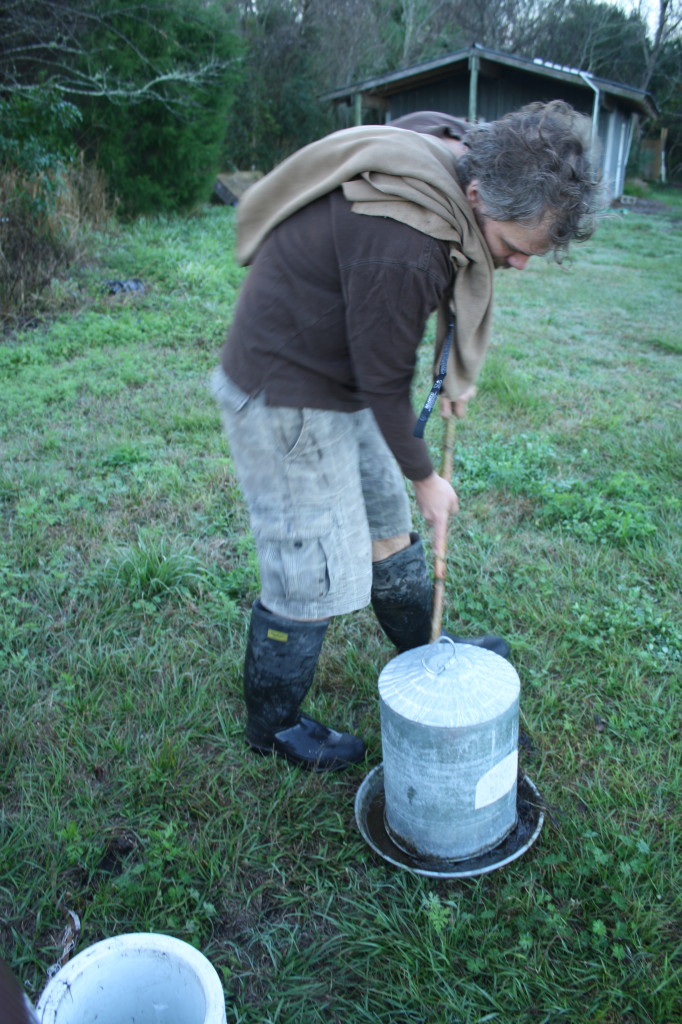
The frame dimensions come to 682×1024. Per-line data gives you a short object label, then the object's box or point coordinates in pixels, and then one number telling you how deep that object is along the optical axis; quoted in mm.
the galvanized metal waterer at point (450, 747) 1761
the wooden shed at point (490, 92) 16750
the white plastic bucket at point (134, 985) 1277
